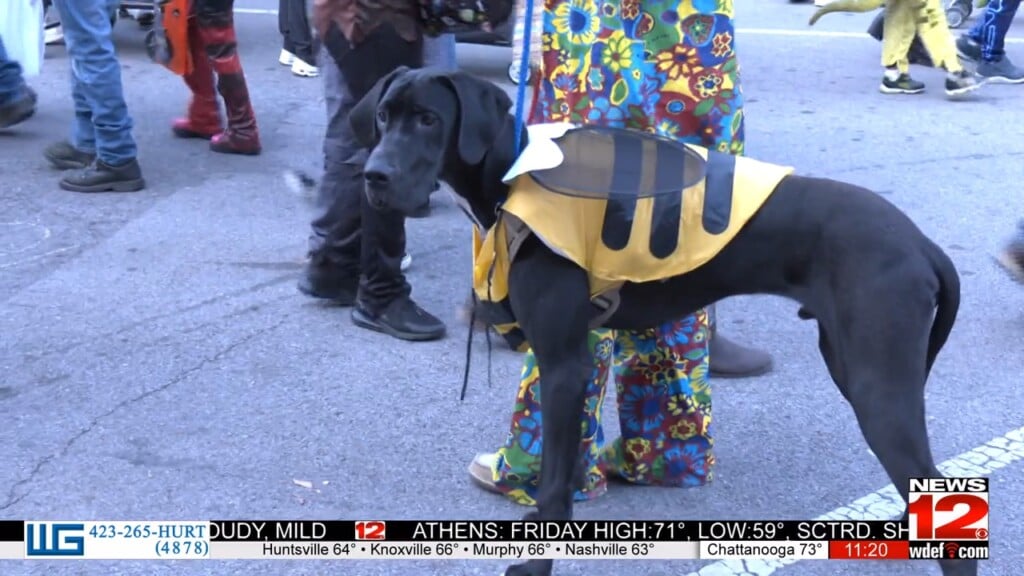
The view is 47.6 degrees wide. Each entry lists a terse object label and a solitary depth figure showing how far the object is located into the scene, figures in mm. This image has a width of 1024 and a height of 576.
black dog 2531
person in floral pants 3125
